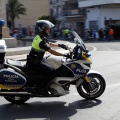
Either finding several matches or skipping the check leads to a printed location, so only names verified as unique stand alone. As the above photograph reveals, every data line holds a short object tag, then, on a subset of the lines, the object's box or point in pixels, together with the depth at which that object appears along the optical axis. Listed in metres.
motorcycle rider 6.39
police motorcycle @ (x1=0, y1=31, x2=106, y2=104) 6.26
